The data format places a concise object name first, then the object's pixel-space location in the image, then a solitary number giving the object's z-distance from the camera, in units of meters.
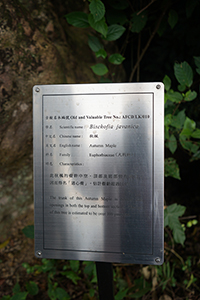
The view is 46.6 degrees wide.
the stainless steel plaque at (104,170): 0.75
